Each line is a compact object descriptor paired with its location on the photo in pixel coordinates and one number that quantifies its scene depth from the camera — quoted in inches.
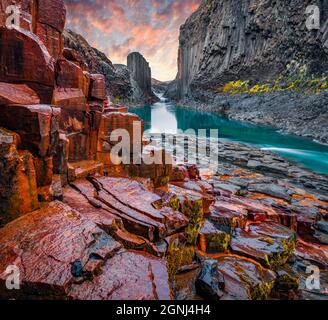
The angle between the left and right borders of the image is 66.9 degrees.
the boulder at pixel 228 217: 292.1
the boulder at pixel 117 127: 341.4
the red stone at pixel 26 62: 204.7
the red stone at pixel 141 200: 233.8
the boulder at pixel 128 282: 140.2
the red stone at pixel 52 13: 321.4
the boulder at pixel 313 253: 269.1
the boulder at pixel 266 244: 252.7
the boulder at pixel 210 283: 195.3
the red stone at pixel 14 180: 170.6
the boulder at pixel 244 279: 202.8
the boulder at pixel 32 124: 188.2
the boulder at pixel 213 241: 261.9
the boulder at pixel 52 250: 135.9
